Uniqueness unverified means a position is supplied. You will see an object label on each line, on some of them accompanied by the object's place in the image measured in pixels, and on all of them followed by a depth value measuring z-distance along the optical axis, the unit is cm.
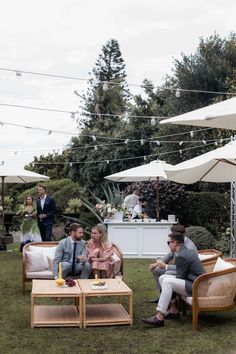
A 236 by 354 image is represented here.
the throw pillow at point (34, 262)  748
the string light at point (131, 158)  1903
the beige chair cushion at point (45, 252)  761
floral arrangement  1159
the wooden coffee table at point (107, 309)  566
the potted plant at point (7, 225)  1377
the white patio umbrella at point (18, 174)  1188
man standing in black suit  1116
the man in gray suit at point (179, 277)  572
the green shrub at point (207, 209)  1523
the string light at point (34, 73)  1225
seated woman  705
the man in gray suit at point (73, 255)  691
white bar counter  1159
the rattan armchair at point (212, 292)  559
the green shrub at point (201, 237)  1162
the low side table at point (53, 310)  557
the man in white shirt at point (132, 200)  1305
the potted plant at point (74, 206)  1659
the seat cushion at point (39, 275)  742
